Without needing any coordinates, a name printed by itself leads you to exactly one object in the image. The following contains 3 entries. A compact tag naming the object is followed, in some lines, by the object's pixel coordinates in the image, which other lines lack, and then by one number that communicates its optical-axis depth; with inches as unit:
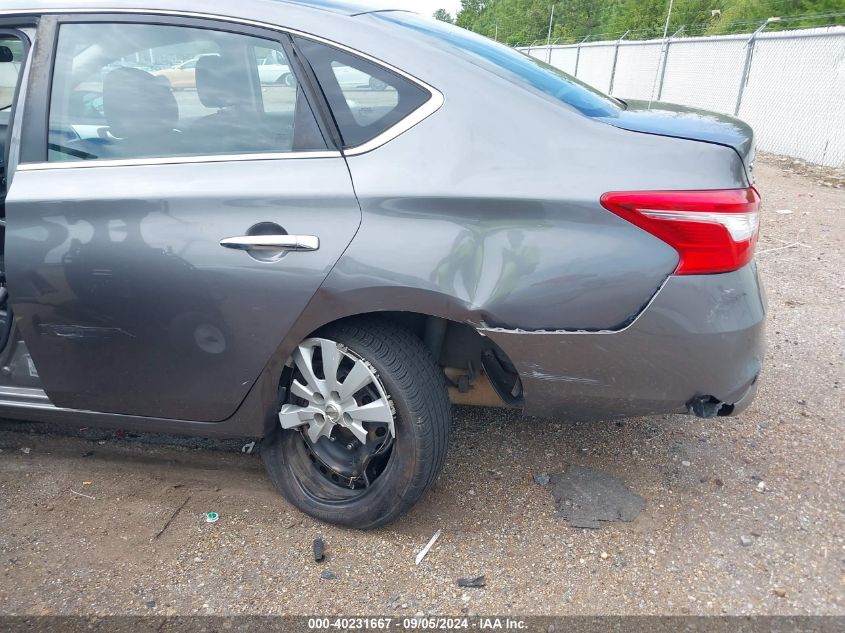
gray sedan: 84.9
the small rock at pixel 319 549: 99.0
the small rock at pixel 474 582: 94.3
